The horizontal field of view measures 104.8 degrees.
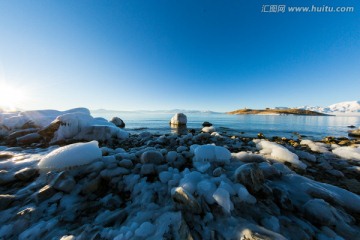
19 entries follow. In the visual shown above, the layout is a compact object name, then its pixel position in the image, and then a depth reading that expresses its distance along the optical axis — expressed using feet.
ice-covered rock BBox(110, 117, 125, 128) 62.90
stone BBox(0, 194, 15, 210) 7.04
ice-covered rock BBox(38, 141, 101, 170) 9.81
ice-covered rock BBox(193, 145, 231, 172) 11.14
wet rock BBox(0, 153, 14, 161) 12.78
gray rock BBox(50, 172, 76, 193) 8.17
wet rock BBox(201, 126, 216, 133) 40.33
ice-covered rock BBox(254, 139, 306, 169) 12.26
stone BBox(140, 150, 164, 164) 11.22
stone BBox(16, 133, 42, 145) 21.30
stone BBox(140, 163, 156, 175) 9.96
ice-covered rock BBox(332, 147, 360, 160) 15.28
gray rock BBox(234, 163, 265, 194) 7.70
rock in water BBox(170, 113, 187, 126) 68.69
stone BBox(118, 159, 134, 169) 10.78
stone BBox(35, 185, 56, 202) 7.57
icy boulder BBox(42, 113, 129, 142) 23.48
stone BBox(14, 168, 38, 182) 9.34
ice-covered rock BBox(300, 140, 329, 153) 18.49
